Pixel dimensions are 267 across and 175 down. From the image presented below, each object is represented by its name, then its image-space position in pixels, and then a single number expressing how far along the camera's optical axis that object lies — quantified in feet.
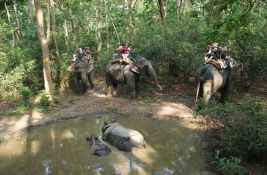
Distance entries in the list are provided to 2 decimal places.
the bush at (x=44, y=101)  42.97
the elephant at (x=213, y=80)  37.40
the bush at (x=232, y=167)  22.67
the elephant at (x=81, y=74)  50.11
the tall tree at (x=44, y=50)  42.01
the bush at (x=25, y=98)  43.75
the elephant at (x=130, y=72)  44.27
